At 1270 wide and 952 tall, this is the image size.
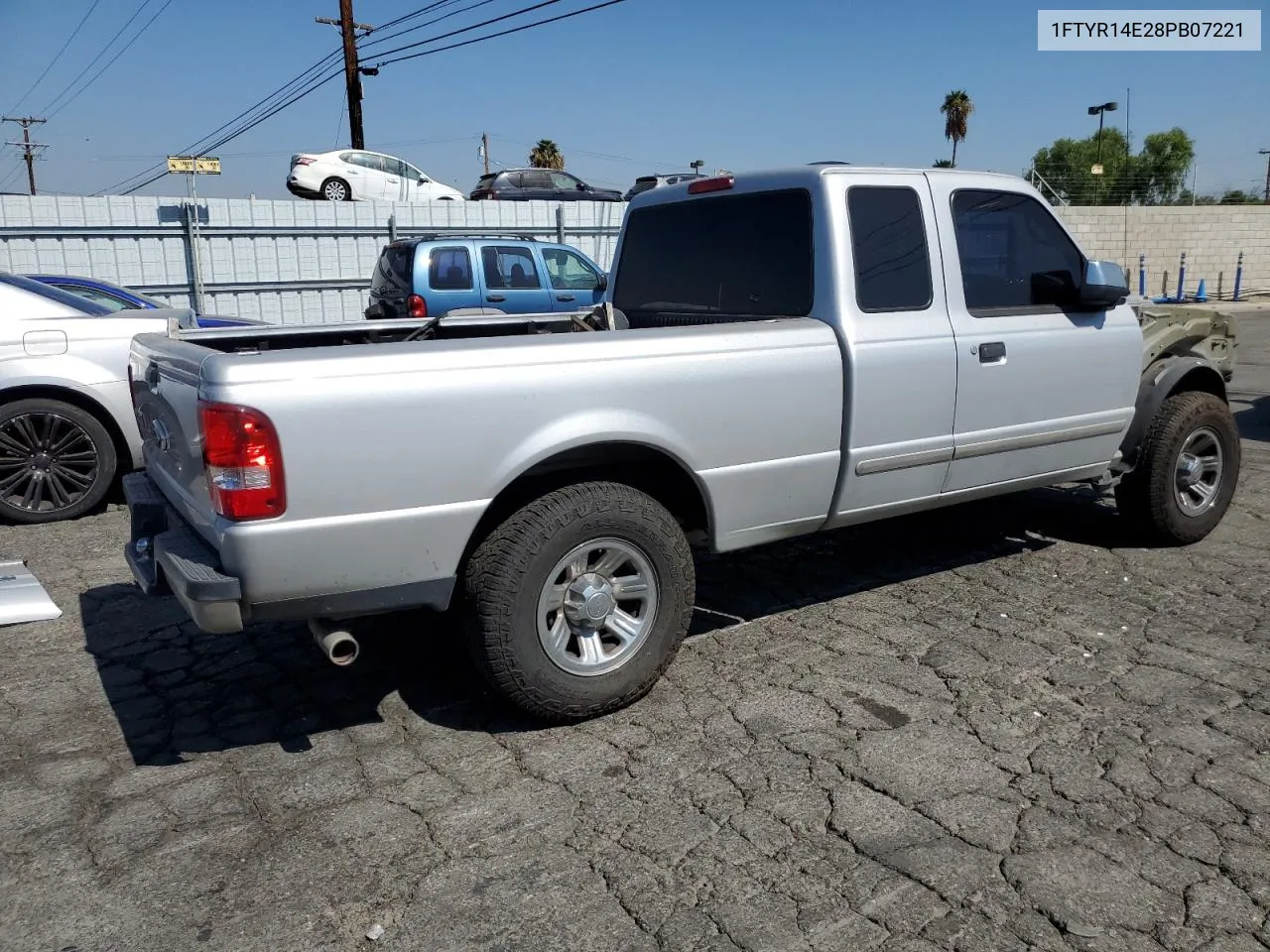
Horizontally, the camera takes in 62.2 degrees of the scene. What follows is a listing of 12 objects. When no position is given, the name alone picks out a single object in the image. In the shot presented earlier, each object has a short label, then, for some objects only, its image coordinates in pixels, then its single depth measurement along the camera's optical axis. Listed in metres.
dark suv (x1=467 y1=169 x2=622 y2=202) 24.30
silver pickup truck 3.12
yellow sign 16.11
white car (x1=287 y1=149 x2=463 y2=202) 21.83
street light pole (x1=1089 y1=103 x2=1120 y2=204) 31.22
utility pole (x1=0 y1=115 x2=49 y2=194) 59.89
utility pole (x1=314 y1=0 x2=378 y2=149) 25.11
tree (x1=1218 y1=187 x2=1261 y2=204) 53.41
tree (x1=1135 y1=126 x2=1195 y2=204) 55.97
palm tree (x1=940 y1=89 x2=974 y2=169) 57.94
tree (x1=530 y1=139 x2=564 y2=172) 50.59
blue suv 13.27
